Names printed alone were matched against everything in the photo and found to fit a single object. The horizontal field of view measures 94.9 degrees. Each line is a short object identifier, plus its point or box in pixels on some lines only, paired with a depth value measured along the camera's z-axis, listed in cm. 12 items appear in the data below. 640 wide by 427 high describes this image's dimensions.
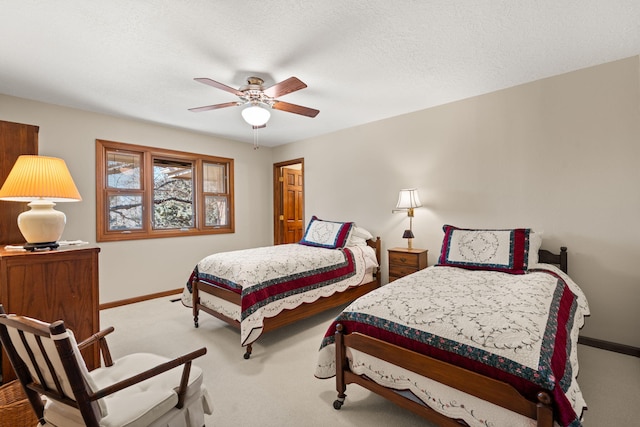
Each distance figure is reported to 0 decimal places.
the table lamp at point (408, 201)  360
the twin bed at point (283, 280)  265
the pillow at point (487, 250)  256
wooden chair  104
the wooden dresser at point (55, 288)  186
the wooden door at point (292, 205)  580
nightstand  345
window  392
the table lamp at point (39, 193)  202
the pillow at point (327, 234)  378
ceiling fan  246
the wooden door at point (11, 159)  257
